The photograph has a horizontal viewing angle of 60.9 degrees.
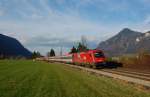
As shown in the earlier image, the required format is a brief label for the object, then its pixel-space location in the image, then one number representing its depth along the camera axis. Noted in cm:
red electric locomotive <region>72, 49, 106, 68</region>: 2167
